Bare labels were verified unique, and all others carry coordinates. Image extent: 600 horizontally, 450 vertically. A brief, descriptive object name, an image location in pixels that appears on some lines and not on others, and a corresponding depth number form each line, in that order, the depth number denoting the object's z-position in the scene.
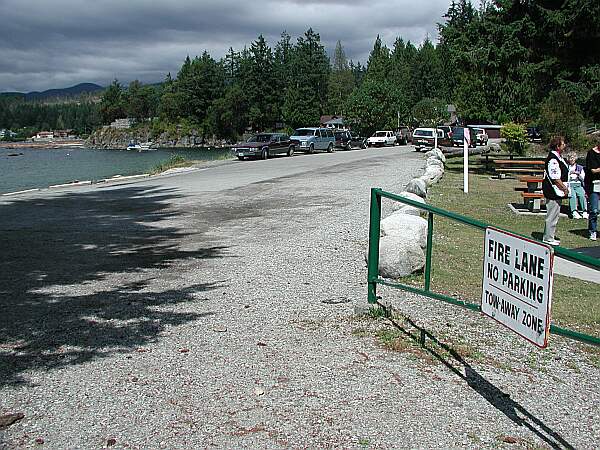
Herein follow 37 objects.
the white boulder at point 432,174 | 20.41
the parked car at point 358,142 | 55.25
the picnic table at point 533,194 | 14.27
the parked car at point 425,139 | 45.17
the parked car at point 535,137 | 45.06
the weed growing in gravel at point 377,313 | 6.32
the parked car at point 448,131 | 50.70
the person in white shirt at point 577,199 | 13.55
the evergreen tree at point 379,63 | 112.84
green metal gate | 3.74
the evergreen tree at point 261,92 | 108.81
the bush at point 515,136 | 29.27
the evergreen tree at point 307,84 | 106.00
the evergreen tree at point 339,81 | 123.19
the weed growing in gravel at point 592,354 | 5.29
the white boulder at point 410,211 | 9.70
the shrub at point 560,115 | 24.69
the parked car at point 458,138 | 47.03
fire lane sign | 3.67
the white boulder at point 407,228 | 8.14
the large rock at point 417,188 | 13.91
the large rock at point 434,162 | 24.78
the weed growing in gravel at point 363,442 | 3.81
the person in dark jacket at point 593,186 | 11.46
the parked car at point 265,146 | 37.84
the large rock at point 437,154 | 29.29
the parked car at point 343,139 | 51.90
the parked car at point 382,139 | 59.88
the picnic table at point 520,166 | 19.56
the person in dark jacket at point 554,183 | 9.91
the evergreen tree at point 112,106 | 158.62
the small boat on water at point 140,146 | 113.37
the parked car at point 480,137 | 54.81
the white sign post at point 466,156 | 18.35
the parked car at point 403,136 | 67.19
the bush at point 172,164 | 30.54
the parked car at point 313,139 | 45.06
